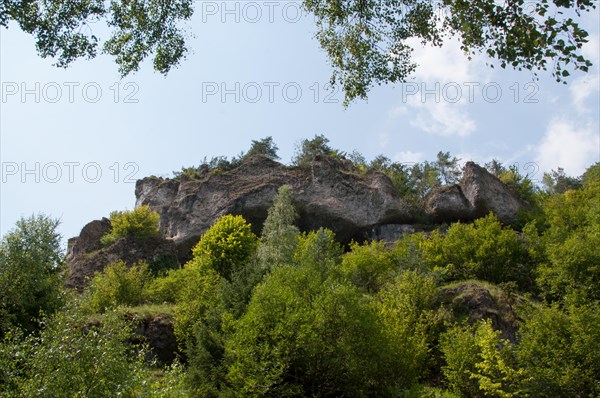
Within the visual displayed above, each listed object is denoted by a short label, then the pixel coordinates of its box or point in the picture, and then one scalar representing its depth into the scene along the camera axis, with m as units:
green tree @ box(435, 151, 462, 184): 65.12
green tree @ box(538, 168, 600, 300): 27.91
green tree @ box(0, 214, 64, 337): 22.72
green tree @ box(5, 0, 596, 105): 7.12
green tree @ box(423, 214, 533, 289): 32.41
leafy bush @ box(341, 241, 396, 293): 31.55
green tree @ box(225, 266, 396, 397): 18.81
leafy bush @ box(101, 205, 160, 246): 41.94
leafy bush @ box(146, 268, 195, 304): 31.11
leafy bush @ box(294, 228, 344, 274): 26.00
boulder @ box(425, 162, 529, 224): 43.47
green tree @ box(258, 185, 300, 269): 28.58
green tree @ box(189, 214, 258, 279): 30.70
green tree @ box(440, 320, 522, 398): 20.04
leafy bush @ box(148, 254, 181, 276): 38.34
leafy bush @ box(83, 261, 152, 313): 29.27
